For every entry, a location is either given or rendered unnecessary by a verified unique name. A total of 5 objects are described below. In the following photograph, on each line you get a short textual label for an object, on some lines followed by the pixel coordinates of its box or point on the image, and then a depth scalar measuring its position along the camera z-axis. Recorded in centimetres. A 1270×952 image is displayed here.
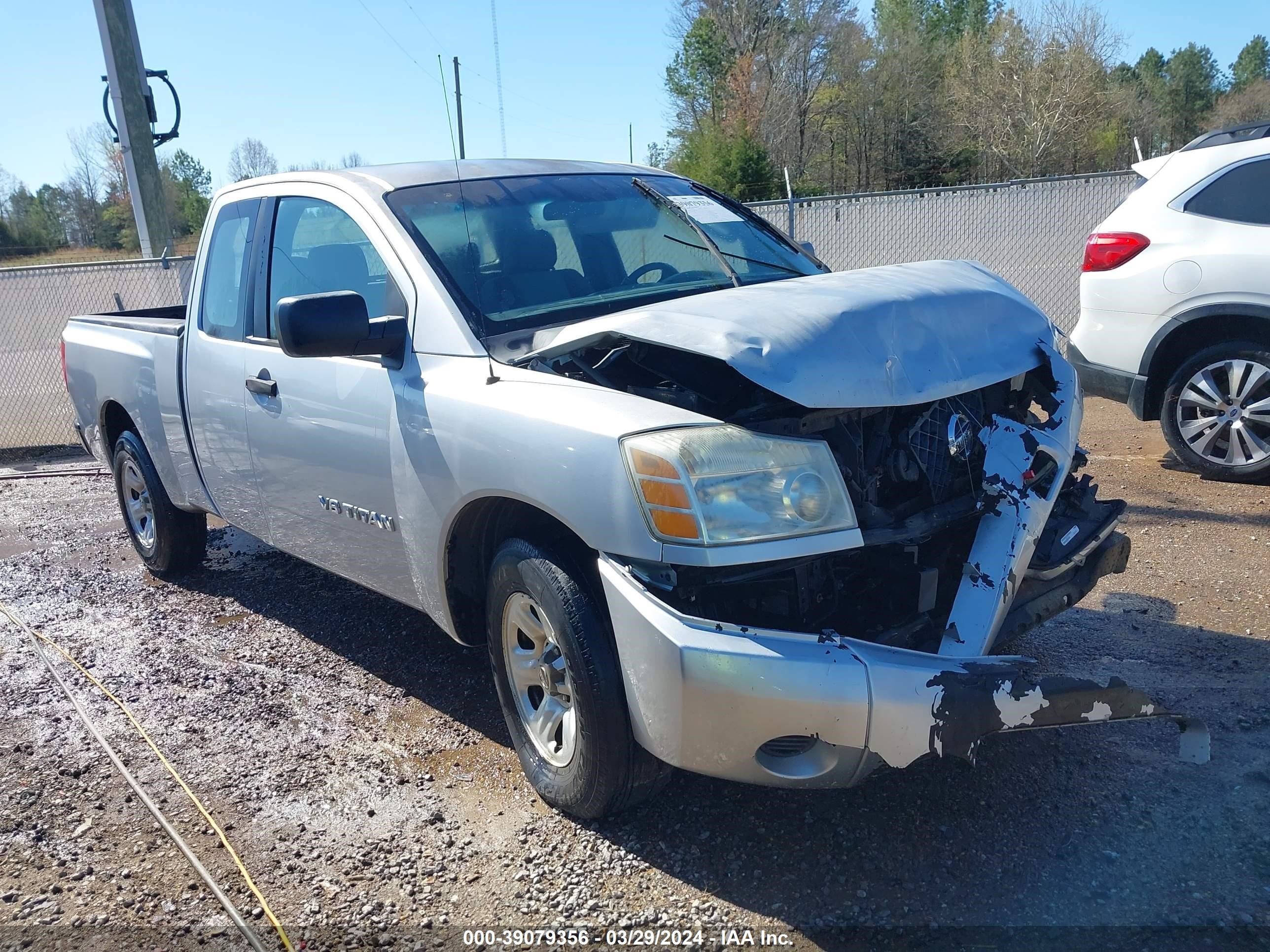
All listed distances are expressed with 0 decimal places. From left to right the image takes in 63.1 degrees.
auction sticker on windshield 428
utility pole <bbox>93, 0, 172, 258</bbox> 1095
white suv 595
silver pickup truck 255
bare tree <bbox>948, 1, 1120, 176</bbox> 4188
